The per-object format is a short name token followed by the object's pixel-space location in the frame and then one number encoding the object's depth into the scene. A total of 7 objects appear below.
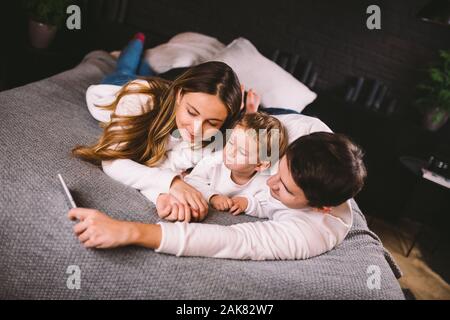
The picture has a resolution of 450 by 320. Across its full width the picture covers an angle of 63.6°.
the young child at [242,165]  1.27
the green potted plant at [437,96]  2.66
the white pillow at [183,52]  2.27
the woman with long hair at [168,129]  1.20
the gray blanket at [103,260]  0.88
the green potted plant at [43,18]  2.59
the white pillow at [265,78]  2.18
